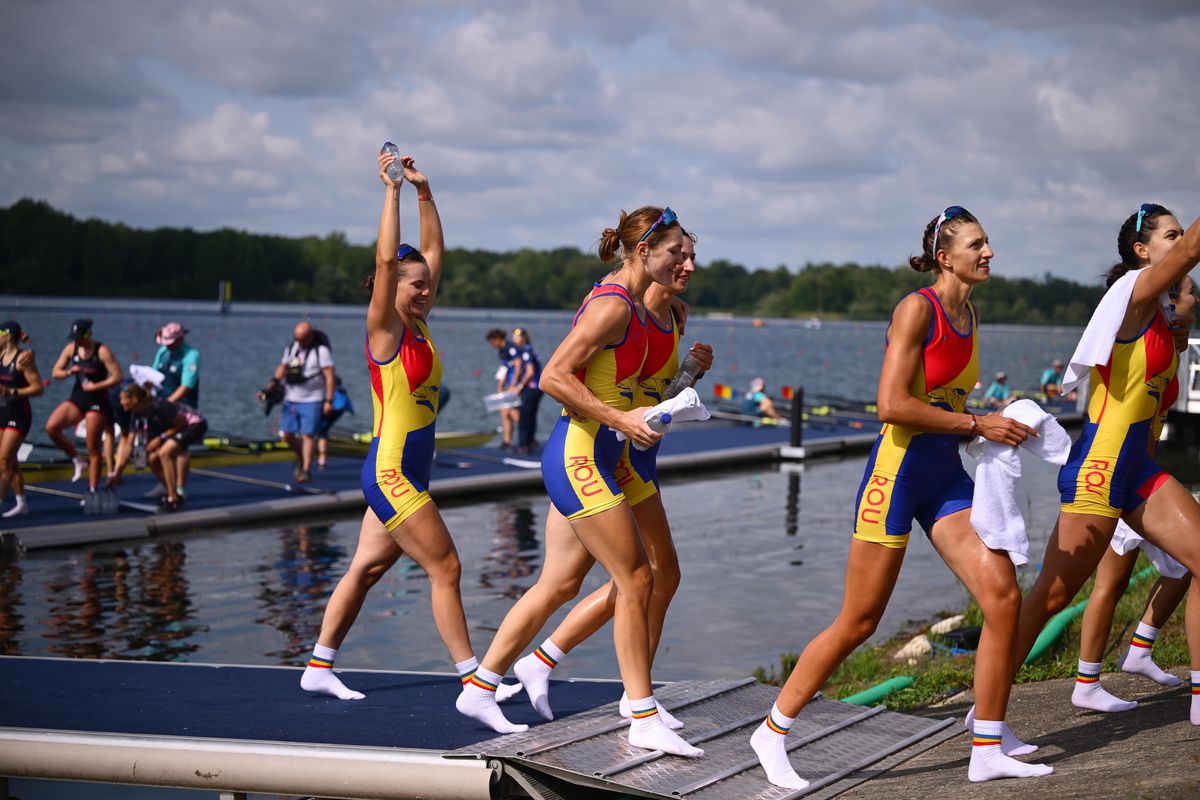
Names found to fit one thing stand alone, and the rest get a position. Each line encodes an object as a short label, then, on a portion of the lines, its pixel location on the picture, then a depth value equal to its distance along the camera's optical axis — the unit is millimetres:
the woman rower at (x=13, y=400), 13289
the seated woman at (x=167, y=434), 13984
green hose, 7066
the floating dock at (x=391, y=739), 5152
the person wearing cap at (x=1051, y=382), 34344
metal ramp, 5141
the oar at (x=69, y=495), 14180
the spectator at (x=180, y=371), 14305
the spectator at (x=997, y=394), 30938
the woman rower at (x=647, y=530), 5816
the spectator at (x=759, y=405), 28281
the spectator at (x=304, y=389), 15961
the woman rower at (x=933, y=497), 5027
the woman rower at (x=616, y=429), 5391
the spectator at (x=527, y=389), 20422
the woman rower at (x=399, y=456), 6117
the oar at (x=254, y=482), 15992
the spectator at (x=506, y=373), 20781
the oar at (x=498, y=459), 19348
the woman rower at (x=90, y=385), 14000
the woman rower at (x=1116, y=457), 5453
